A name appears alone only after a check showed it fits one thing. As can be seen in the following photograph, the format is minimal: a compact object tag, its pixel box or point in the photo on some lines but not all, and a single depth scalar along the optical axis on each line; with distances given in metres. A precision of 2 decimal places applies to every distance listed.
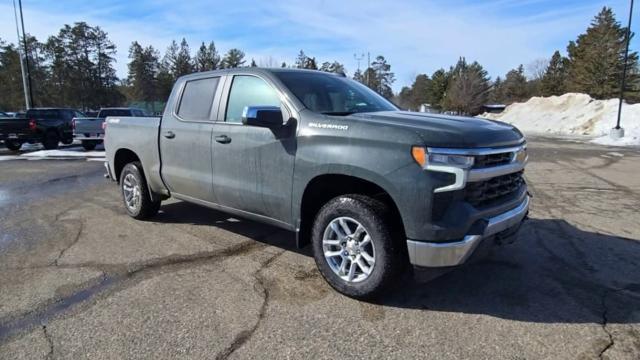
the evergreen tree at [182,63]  68.79
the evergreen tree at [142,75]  67.75
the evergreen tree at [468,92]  73.31
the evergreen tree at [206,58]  70.00
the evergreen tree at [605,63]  53.75
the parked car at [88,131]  16.20
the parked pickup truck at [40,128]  16.80
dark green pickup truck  2.97
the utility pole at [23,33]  30.80
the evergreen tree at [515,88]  82.12
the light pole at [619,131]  21.37
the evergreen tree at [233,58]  70.75
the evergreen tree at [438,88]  85.38
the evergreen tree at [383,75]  98.62
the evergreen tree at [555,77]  68.00
